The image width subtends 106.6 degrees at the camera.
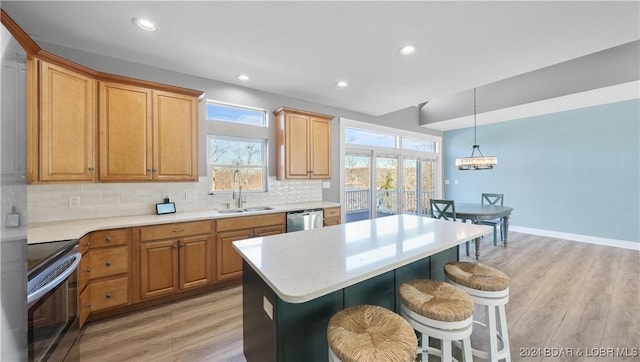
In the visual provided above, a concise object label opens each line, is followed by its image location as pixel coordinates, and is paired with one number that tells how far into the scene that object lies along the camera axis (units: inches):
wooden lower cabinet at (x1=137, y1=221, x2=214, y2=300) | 93.7
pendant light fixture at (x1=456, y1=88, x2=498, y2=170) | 167.9
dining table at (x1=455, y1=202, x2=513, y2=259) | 154.0
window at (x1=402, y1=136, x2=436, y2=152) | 237.4
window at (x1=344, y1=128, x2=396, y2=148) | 191.9
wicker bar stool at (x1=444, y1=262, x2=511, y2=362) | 60.1
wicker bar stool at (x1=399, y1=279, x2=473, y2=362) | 48.0
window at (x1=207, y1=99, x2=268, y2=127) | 131.0
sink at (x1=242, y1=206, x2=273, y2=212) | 128.9
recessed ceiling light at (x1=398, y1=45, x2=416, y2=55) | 94.9
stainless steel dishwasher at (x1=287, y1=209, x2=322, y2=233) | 128.6
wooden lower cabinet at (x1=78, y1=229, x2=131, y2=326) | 81.2
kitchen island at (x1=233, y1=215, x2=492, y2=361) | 45.4
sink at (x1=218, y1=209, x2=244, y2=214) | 121.4
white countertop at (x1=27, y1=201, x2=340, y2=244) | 71.1
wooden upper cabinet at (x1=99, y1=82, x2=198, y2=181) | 96.0
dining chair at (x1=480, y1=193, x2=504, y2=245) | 174.0
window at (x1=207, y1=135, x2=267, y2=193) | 132.1
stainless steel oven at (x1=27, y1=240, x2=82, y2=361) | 44.0
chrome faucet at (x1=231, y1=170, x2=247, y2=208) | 134.0
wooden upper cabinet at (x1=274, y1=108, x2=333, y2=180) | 142.3
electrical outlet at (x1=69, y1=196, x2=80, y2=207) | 96.0
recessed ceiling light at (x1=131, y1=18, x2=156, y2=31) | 79.0
